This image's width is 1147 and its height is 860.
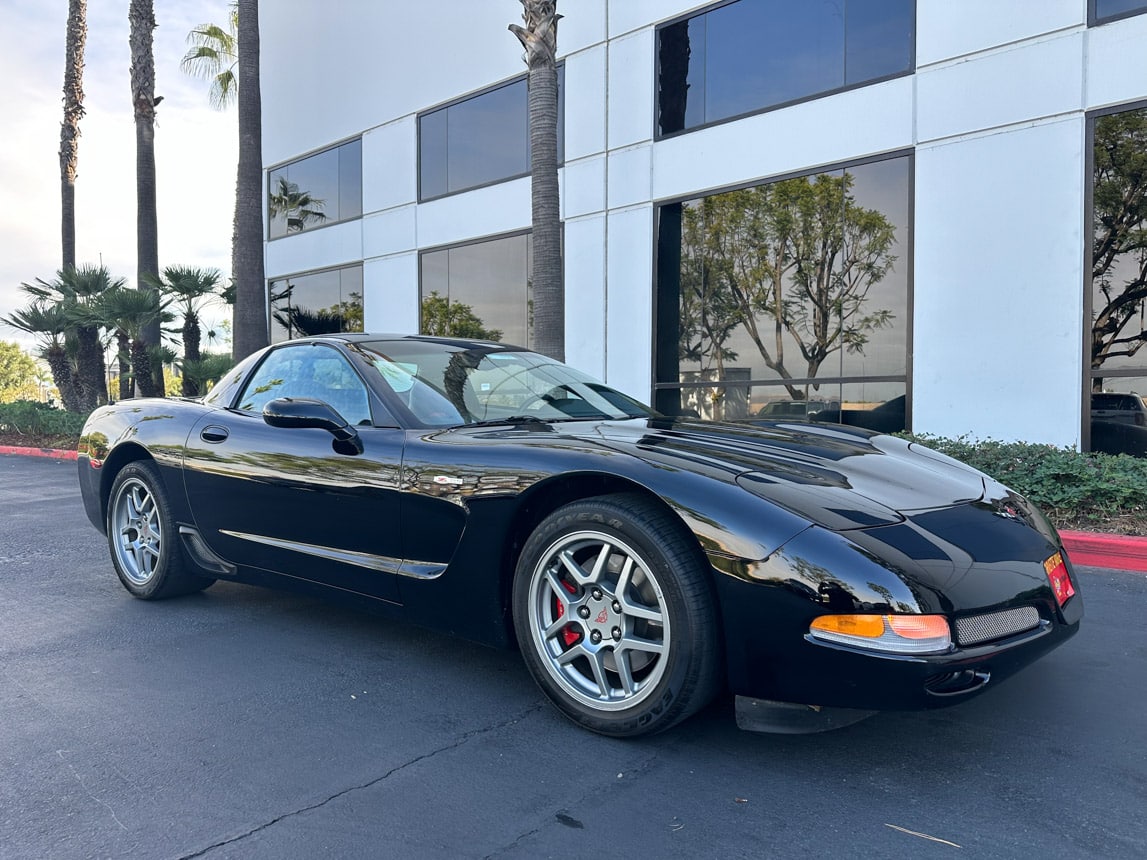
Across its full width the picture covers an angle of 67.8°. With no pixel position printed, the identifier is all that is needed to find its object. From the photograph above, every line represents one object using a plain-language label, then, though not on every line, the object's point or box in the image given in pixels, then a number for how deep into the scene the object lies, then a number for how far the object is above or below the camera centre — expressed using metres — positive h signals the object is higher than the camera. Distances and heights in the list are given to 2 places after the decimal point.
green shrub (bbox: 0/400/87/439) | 16.58 -0.71
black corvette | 2.30 -0.48
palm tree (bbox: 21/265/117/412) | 17.00 +1.15
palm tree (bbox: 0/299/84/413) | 17.06 +1.02
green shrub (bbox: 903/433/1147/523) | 5.87 -0.66
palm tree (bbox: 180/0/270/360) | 13.44 +2.82
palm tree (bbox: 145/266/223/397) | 14.92 +1.66
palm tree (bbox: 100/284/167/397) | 14.28 +1.16
